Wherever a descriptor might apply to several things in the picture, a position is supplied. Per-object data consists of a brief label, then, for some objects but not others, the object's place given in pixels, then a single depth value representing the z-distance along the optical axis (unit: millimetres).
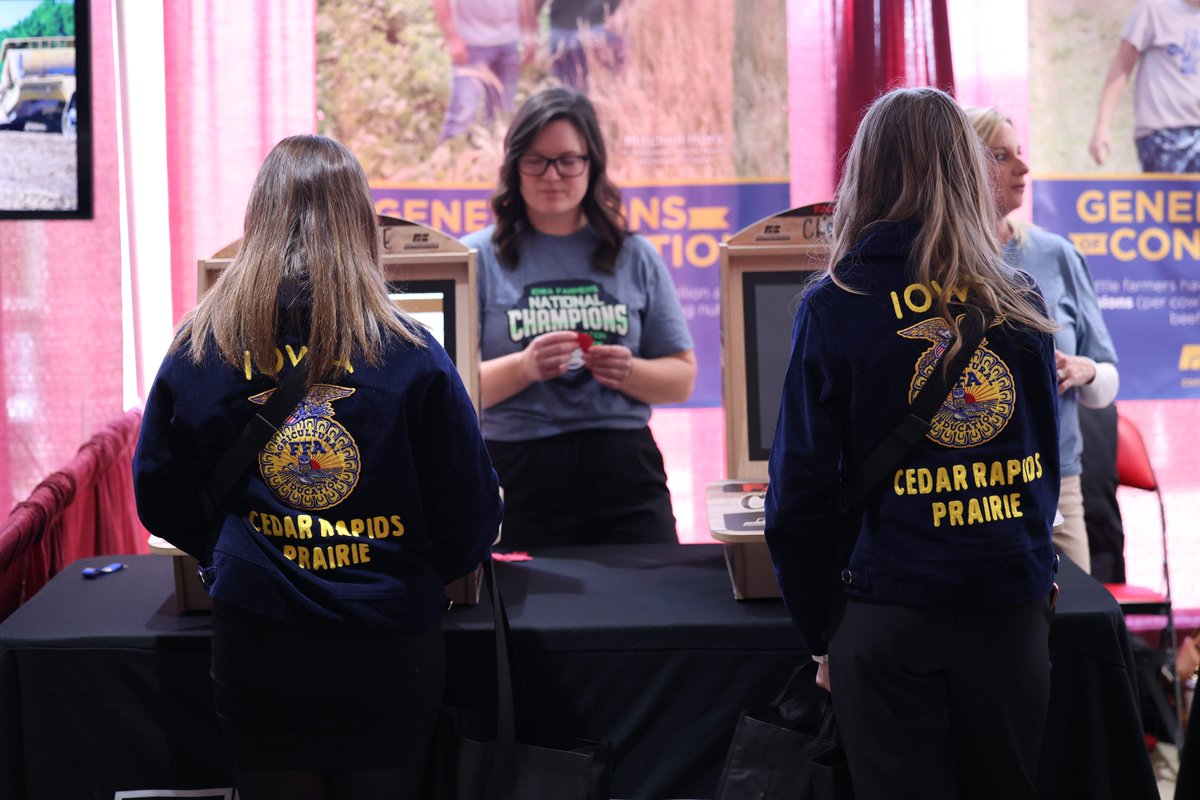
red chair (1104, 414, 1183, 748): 3230
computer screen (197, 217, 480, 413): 2250
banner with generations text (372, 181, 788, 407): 3900
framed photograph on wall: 3320
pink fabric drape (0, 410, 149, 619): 2297
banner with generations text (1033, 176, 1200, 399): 3881
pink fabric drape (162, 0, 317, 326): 3748
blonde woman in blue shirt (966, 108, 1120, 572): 2662
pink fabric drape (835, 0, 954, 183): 3699
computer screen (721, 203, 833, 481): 2297
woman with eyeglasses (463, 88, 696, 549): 2688
